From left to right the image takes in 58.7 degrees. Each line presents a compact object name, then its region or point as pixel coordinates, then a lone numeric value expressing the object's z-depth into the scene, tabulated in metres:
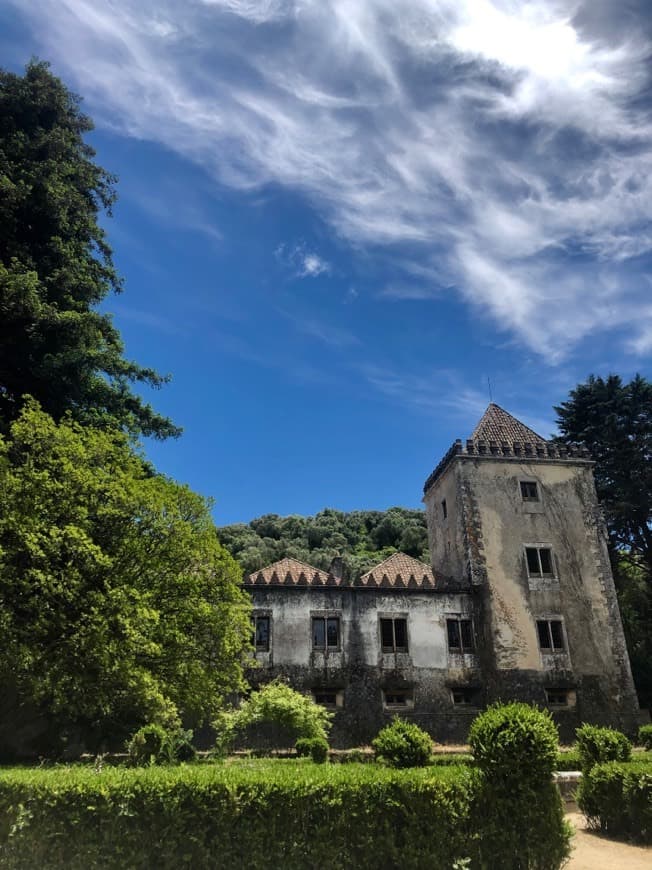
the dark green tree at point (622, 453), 38.22
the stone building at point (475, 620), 26.58
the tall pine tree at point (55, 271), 22.05
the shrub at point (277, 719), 22.19
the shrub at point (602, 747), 15.11
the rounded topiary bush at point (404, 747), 16.05
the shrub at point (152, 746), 19.00
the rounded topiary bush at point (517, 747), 10.26
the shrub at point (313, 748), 20.05
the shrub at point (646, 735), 19.45
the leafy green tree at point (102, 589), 15.06
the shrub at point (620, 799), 12.06
